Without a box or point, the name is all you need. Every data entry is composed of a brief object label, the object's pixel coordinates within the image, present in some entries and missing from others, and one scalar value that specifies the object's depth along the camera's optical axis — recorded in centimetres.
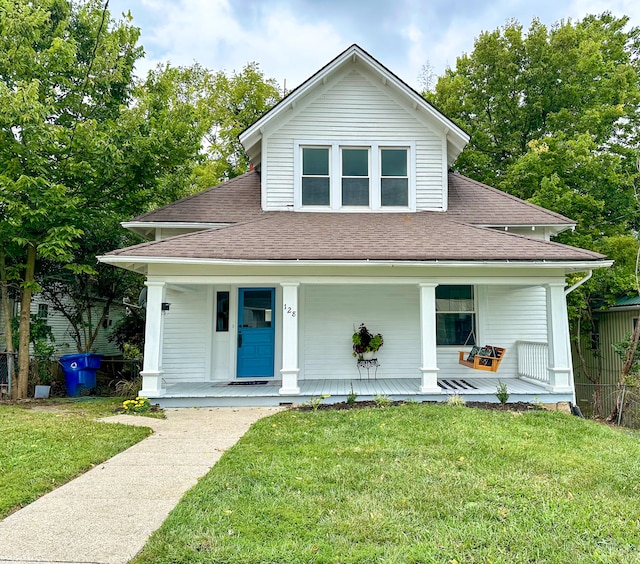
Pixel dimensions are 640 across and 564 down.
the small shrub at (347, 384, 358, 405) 770
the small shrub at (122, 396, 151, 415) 756
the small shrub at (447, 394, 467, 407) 760
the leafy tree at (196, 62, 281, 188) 2148
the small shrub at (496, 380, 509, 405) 771
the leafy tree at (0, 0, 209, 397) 862
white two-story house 814
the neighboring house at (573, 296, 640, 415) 1248
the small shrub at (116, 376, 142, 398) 971
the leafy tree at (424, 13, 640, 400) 1413
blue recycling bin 1069
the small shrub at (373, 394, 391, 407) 766
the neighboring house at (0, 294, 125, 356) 1173
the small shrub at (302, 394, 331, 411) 761
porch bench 828
